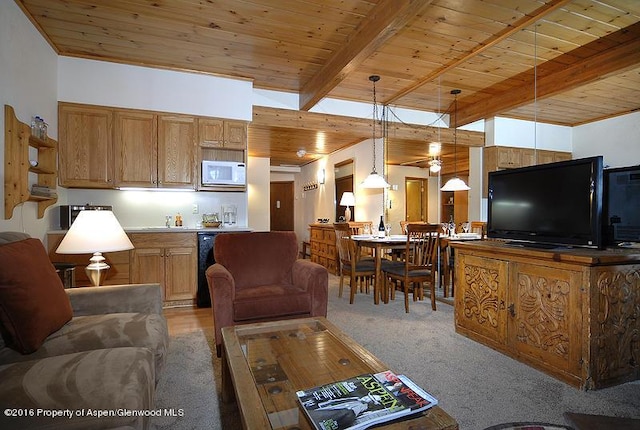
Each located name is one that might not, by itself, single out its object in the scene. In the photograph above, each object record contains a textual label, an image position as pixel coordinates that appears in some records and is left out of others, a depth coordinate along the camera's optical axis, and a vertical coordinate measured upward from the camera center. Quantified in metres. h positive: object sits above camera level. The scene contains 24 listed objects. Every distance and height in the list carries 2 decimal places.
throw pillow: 1.40 -0.39
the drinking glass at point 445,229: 4.96 -0.23
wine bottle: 4.42 -0.22
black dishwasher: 3.92 -0.57
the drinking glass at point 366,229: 5.29 -0.26
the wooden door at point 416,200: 9.23 +0.39
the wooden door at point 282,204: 9.67 +0.27
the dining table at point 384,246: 3.96 -0.39
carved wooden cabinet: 1.99 -0.63
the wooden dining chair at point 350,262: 4.05 -0.63
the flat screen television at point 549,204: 2.14 +0.08
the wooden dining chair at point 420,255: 3.69 -0.47
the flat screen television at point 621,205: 2.14 +0.07
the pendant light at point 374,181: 4.38 +0.43
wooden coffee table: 1.06 -0.67
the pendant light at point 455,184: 5.01 +0.45
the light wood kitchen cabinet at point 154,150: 3.91 +0.75
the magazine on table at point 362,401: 1.00 -0.62
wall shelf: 2.55 +0.41
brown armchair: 2.41 -0.56
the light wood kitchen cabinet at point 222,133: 4.21 +1.02
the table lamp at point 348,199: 6.28 +0.27
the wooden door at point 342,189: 7.01 +0.54
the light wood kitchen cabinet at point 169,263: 3.72 -0.57
